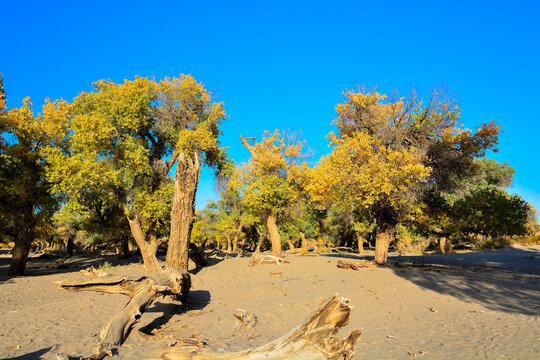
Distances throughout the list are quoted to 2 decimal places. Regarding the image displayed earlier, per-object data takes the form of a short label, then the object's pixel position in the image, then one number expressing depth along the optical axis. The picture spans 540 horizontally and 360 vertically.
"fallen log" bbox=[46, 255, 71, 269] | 22.88
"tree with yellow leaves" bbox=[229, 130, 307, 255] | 18.78
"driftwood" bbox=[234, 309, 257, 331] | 7.58
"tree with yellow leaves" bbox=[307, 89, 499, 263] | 13.68
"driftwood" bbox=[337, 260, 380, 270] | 14.28
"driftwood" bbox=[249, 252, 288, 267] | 15.72
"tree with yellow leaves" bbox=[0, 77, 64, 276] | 16.80
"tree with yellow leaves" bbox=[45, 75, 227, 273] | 16.72
